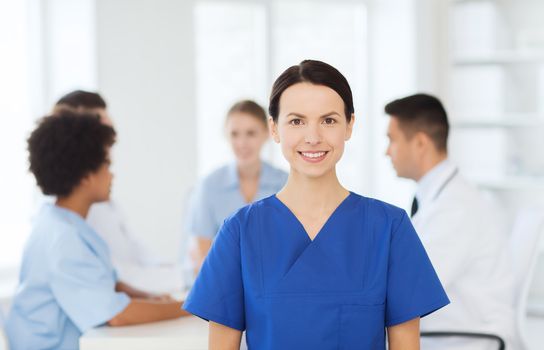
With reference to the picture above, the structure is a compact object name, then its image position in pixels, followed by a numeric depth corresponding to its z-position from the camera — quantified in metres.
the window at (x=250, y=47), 4.98
